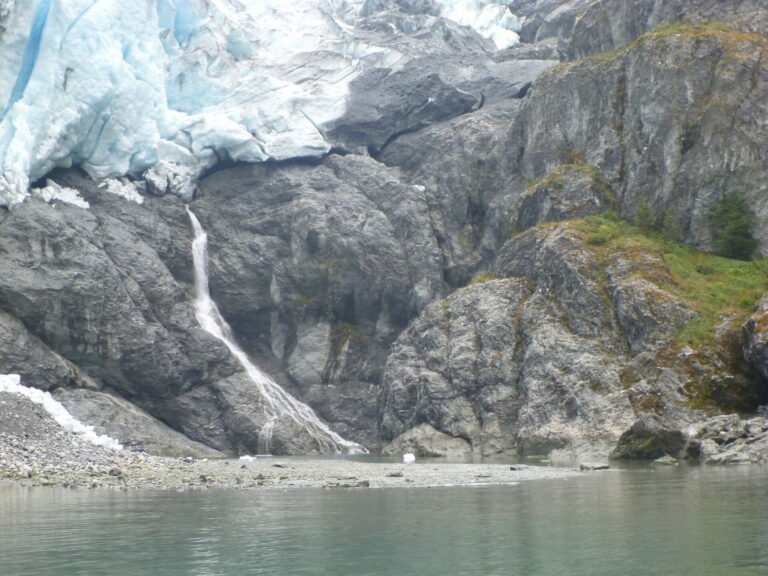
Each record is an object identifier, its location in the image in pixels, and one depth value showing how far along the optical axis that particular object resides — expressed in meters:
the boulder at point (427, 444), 42.94
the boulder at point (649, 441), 28.66
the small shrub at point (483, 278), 51.23
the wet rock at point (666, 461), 26.48
